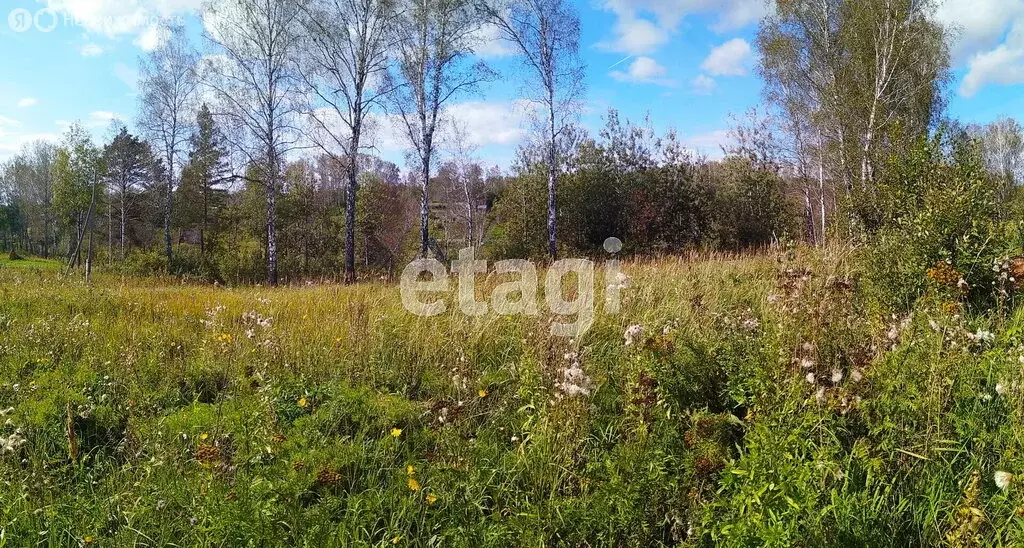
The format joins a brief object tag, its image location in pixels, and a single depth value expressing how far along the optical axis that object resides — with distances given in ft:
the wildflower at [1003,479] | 5.71
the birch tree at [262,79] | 46.98
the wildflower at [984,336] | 8.53
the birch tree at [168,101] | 66.49
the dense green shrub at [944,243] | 13.62
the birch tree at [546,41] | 47.96
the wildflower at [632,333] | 9.87
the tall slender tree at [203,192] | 88.91
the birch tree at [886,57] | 48.32
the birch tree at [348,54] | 44.14
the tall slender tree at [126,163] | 86.17
